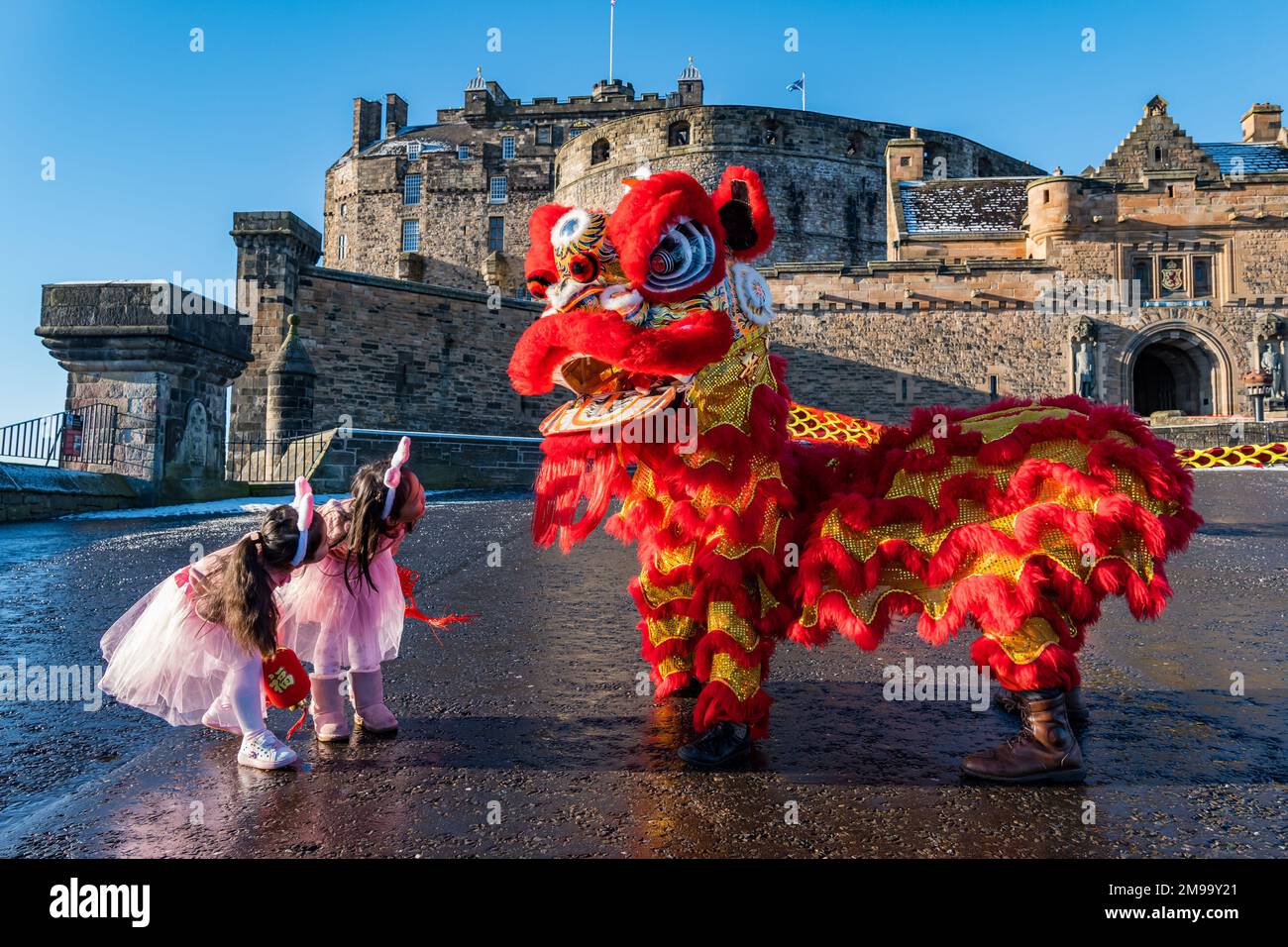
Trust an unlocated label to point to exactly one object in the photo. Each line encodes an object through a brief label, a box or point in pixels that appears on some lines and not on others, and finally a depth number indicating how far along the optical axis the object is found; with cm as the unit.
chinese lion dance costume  238
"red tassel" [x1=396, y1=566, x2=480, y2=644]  310
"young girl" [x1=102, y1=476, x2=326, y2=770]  258
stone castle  2492
